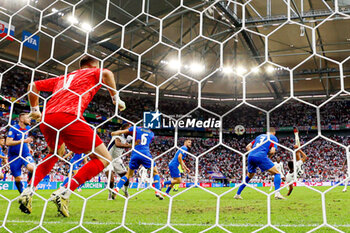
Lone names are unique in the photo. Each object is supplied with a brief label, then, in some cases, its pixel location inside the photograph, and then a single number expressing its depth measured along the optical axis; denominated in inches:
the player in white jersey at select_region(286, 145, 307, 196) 232.1
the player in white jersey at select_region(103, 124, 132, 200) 195.7
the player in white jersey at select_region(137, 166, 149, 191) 444.5
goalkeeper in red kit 88.1
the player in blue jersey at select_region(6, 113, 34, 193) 156.7
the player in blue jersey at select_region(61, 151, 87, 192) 250.6
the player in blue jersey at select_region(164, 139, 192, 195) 237.4
